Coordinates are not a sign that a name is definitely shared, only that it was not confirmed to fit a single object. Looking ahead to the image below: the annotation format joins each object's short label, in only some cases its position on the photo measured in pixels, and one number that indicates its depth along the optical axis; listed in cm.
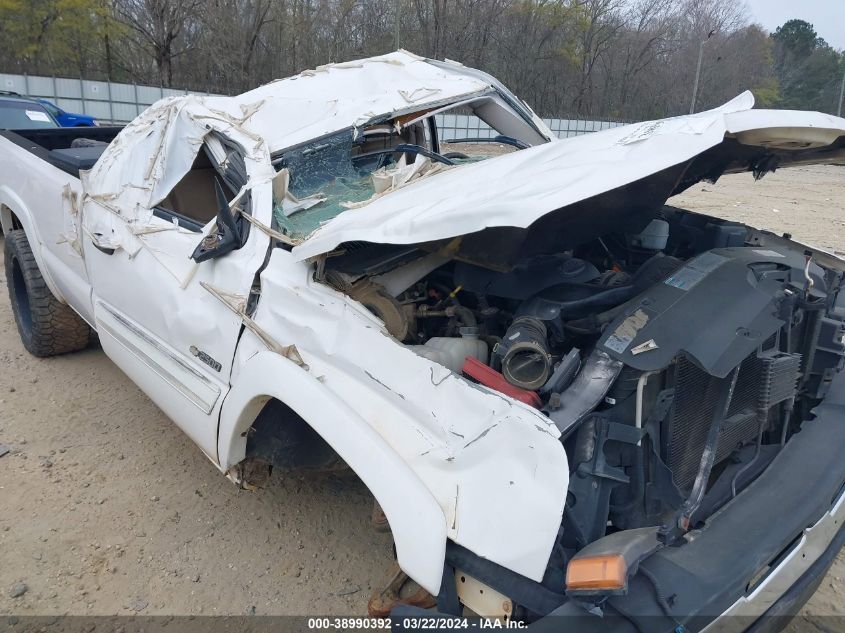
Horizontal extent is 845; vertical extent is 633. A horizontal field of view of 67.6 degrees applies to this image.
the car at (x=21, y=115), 882
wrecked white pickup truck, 169
